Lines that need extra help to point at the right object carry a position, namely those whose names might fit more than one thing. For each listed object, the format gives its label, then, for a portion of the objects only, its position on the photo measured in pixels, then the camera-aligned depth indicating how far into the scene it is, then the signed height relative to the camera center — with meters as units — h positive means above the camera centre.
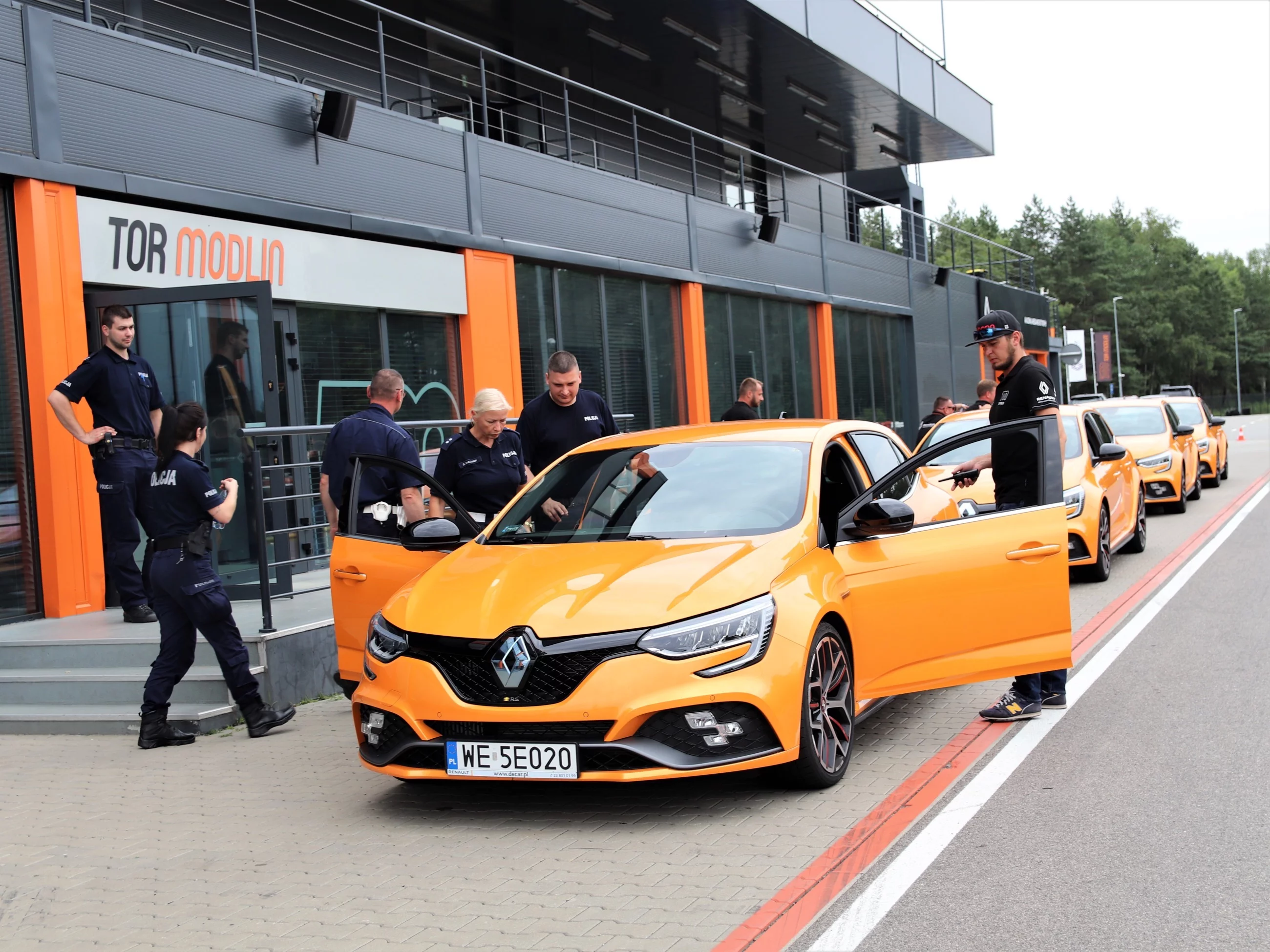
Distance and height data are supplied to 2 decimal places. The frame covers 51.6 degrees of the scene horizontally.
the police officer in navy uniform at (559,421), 8.43 +0.10
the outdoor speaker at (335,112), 12.24 +3.16
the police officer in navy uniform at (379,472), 7.47 -0.13
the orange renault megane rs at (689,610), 5.04 -0.76
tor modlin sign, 10.25 +1.74
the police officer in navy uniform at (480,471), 7.77 -0.17
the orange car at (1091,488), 11.26 -0.73
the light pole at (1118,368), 88.94 +2.82
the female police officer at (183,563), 6.98 -0.55
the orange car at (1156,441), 17.39 -0.53
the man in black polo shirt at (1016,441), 6.62 -0.16
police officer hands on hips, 8.65 +0.24
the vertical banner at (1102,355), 67.94 +2.67
